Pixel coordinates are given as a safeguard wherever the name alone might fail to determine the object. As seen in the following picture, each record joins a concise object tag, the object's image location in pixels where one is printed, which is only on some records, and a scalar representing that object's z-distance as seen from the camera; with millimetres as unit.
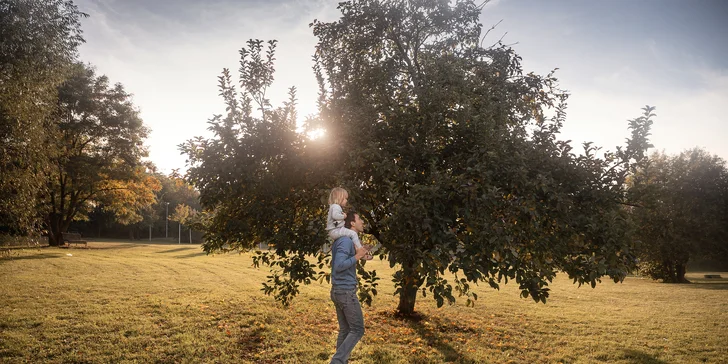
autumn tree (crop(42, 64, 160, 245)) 33500
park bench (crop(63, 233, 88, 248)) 38344
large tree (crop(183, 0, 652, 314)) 6641
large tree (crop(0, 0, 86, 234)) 12609
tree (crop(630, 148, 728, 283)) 30094
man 5742
